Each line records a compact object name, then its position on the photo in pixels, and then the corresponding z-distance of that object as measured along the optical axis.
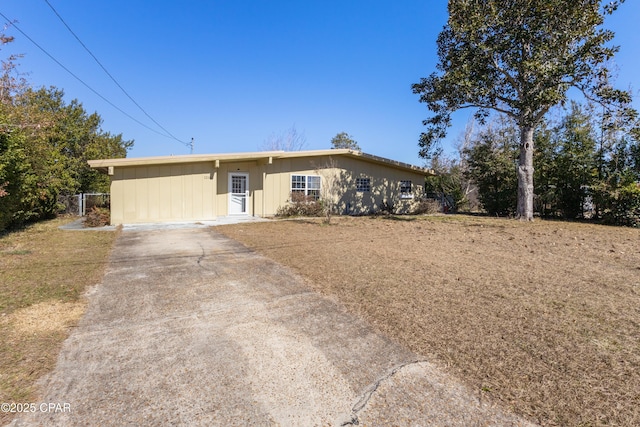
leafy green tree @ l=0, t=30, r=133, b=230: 8.53
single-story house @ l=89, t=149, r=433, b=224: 12.19
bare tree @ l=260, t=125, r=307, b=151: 33.50
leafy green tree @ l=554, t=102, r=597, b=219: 14.83
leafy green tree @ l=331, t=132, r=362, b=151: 46.52
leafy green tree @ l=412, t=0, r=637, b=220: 12.32
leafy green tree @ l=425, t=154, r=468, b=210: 21.67
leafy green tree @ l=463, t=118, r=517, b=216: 17.56
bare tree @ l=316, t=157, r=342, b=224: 15.99
